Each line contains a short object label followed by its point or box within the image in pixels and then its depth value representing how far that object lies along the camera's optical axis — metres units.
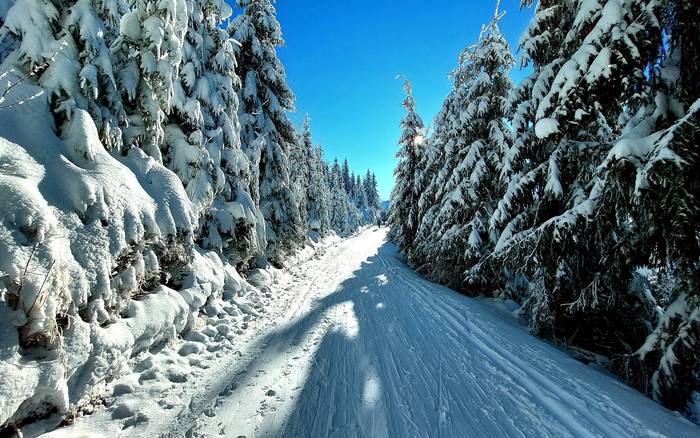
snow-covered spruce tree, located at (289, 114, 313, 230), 21.92
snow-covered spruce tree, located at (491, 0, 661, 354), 4.54
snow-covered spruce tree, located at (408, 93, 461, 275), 14.95
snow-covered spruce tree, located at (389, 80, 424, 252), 21.61
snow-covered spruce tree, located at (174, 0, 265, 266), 7.79
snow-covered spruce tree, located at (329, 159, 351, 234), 48.05
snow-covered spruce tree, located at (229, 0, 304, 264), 12.99
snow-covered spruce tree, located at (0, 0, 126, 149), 4.20
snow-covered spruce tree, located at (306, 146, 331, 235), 30.77
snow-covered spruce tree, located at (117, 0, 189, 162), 5.82
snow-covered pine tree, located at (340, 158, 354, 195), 82.50
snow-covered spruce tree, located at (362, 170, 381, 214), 90.82
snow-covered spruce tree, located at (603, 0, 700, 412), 3.50
